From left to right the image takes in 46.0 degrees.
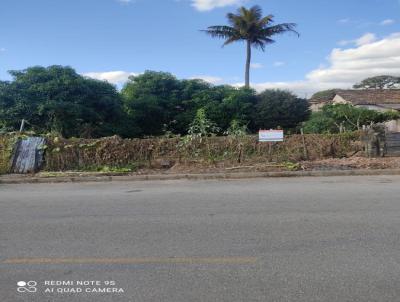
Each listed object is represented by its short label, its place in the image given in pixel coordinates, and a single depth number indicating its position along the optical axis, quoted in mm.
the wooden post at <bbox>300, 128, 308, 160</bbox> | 14873
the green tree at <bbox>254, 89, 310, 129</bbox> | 36312
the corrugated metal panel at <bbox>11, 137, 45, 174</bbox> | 14273
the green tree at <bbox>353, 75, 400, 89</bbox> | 86750
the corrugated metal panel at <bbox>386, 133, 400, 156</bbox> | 14984
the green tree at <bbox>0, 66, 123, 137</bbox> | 26609
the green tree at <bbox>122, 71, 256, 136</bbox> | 33531
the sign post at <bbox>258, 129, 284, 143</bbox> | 14820
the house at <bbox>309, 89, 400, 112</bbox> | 50406
